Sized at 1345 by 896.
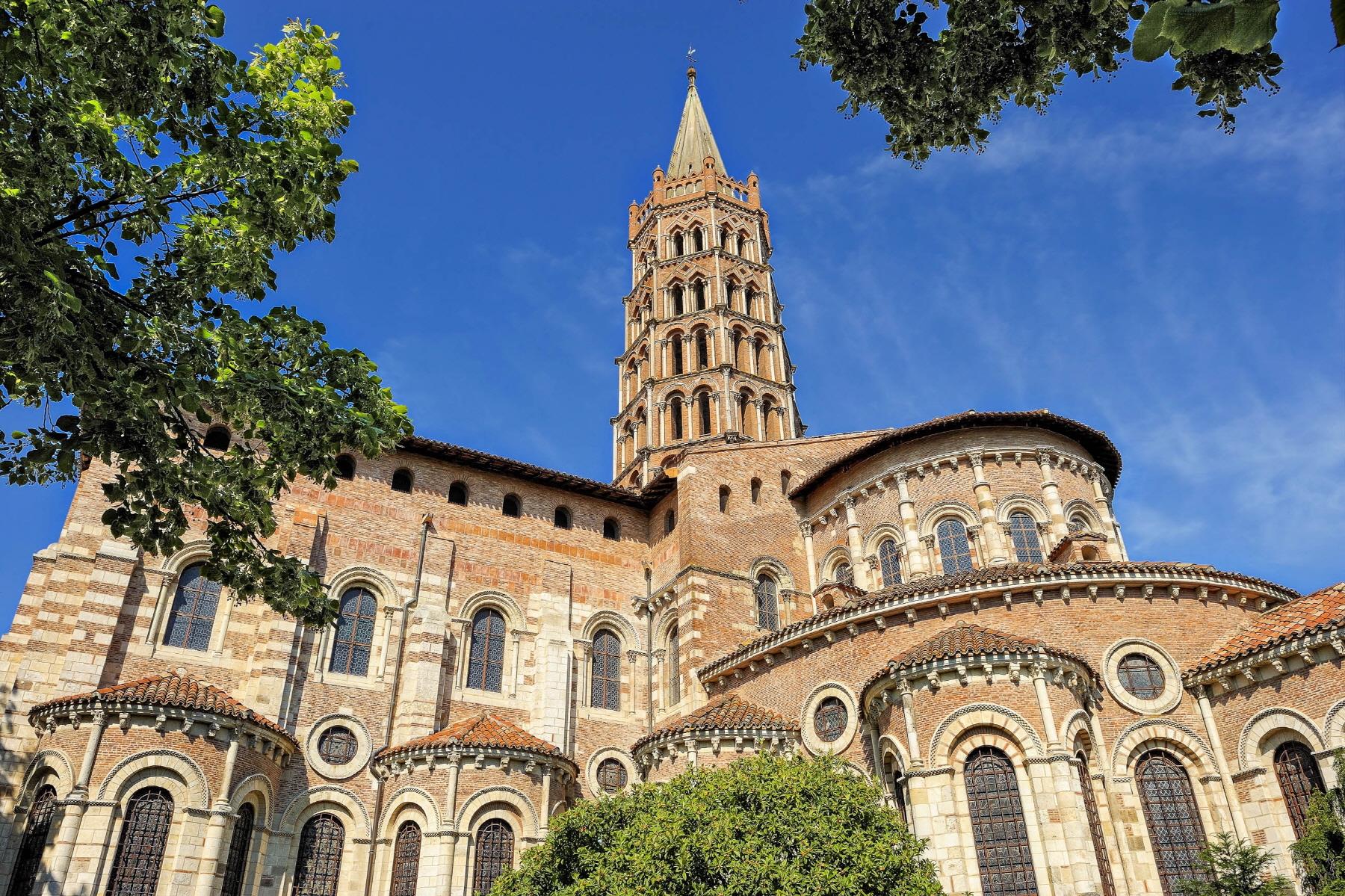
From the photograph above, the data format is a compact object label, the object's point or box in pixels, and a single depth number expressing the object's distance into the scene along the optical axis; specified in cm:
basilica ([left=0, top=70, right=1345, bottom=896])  1819
